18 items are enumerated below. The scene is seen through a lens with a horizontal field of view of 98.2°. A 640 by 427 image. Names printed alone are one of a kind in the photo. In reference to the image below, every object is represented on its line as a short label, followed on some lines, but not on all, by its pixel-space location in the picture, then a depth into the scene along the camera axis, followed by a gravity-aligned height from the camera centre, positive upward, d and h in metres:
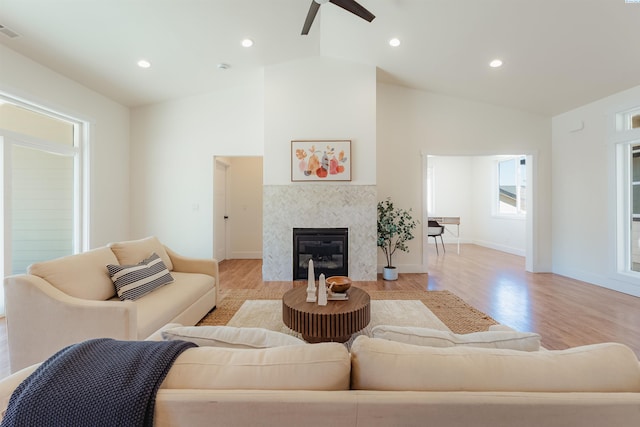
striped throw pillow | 2.16 -0.52
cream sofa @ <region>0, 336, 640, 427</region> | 0.69 -0.45
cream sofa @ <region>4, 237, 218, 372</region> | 1.72 -0.62
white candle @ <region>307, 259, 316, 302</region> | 2.32 -0.64
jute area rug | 2.70 -1.05
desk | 7.04 -0.18
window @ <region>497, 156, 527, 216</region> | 6.60 +0.66
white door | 5.17 +0.09
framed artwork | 4.21 +0.82
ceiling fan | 2.44 +1.87
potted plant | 4.42 -0.27
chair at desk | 6.21 -0.39
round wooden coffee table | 2.04 -0.79
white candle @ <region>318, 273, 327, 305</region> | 2.23 -0.65
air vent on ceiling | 2.65 +1.79
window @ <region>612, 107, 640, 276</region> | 3.65 +0.28
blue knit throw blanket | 0.65 -0.43
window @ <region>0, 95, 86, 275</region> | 3.05 +0.38
